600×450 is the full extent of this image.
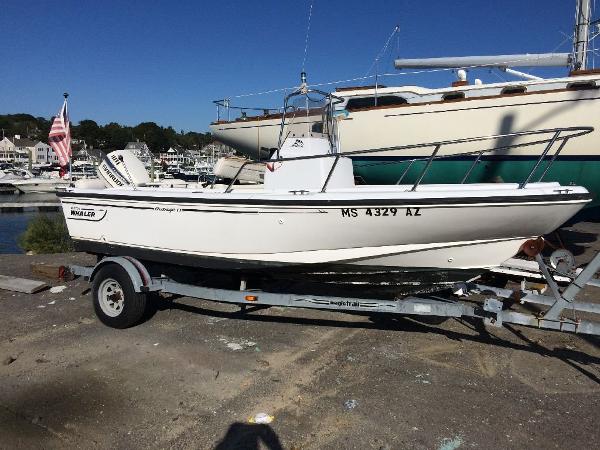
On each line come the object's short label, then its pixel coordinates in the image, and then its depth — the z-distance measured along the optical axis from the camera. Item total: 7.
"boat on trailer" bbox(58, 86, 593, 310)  3.83
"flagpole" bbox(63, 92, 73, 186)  6.15
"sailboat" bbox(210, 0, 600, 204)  8.03
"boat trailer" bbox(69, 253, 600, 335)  3.67
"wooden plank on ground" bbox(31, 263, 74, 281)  6.78
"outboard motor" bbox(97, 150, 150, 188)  5.88
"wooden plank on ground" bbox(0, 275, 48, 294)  6.18
